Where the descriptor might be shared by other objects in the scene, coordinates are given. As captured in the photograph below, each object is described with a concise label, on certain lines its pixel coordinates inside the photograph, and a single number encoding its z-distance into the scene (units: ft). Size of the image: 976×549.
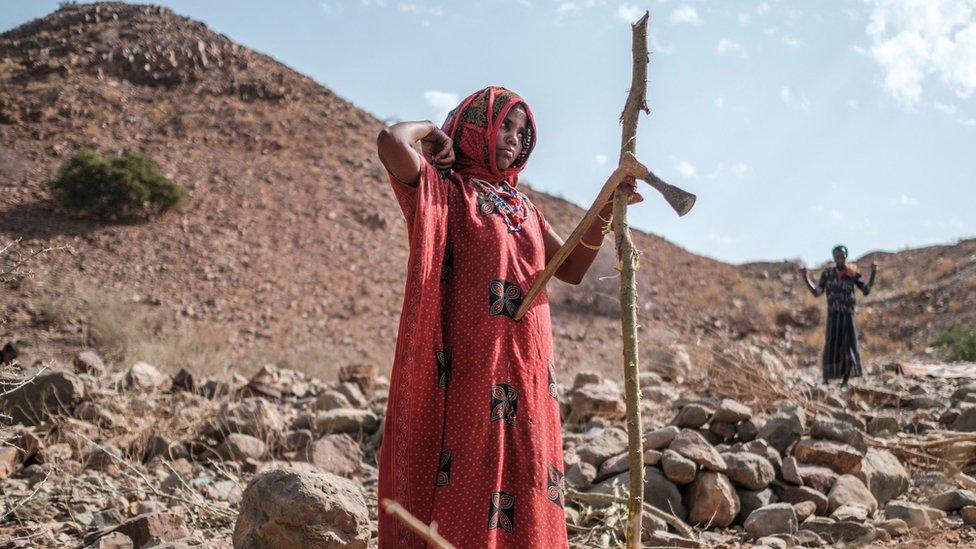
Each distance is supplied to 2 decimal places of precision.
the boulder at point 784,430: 15.26
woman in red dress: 7.11
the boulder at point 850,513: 12.37
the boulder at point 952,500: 12.70
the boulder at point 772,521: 11.95
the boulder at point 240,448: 15.87
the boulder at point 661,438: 14.21
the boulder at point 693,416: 16.07
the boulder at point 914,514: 11.77
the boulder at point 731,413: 16.07
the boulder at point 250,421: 16.83
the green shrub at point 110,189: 53.72
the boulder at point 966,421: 16.53
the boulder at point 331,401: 19.93
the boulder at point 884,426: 16.87
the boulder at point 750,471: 13.37
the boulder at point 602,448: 14.57
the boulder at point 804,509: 12.69
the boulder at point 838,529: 11.65
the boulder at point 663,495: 12.87
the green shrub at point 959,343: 39.52
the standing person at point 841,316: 29.86
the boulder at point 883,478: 14.28
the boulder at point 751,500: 13.16
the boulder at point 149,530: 10.54
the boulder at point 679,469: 13.09
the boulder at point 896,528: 11.55
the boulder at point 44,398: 16.26
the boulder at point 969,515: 11.86
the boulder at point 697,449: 13.28
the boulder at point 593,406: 18.69
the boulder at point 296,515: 8.94
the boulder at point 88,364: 20.74
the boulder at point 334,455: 15.72
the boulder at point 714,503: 12.71
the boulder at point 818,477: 13.79
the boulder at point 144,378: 20.39
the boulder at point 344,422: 17.74
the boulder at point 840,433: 14.82
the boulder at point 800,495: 13.21
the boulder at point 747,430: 15.96
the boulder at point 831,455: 14.29
